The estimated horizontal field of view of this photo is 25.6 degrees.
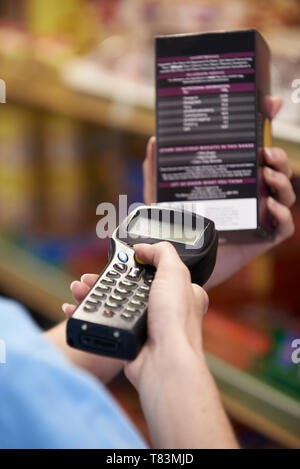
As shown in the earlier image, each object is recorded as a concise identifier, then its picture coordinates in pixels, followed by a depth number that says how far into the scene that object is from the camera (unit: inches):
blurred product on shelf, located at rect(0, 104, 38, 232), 78.4
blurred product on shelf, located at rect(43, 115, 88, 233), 76.4
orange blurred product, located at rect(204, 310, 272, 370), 53.2
